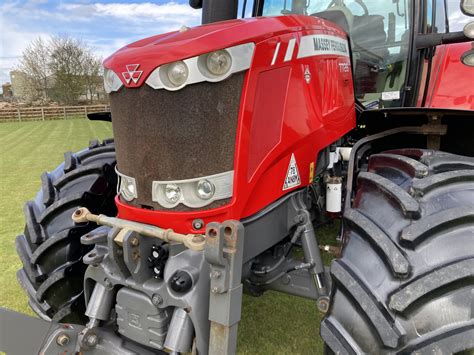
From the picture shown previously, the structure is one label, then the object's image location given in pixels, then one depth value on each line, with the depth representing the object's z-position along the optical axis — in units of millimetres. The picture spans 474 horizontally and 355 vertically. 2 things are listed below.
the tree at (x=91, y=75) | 33475
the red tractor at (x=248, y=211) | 1446
